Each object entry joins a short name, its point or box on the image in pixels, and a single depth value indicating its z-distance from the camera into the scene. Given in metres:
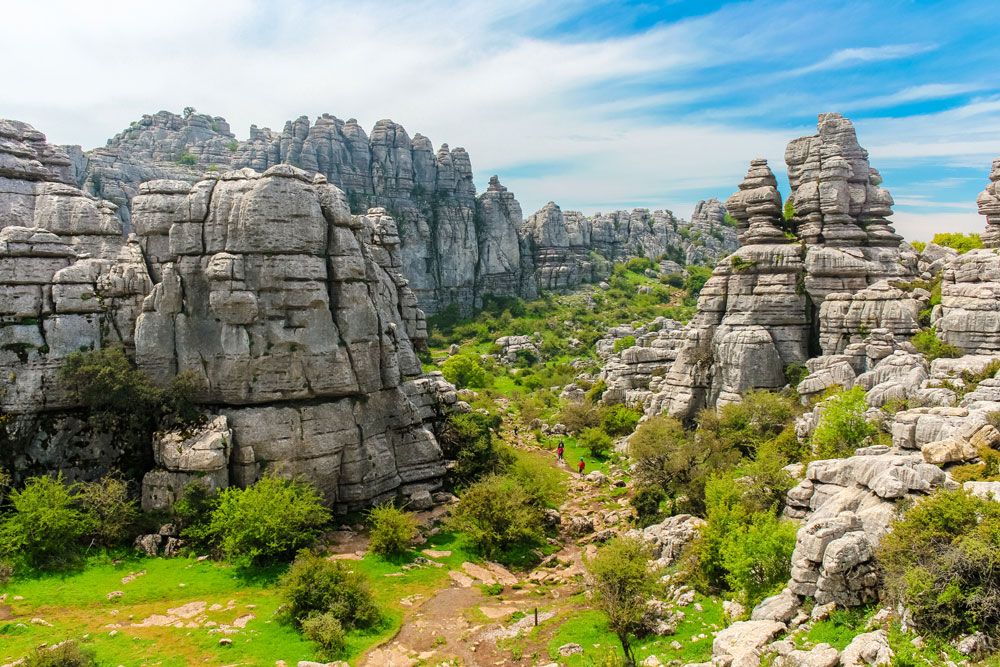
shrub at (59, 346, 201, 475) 28.11
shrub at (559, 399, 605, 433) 50.16
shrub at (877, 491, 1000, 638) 13.13
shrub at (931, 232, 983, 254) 46.34
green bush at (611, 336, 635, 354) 72.44
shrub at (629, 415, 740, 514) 30.81
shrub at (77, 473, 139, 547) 25.70
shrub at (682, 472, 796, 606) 19.11
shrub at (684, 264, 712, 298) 102.44
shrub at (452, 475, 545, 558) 28.86
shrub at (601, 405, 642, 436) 47.88
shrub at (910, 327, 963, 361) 32.31
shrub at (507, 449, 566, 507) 31.81
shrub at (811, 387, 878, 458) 25.69
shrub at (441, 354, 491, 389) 63.41
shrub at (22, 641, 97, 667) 17.30
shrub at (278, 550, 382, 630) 21.98
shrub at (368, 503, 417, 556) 27.70
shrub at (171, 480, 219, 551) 26.44
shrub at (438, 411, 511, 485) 35.62
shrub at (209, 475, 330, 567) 25.27
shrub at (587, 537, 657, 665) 18.69
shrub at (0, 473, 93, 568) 24.00
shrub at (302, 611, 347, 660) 20.25
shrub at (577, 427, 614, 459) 45.47
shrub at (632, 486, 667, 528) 31.56
